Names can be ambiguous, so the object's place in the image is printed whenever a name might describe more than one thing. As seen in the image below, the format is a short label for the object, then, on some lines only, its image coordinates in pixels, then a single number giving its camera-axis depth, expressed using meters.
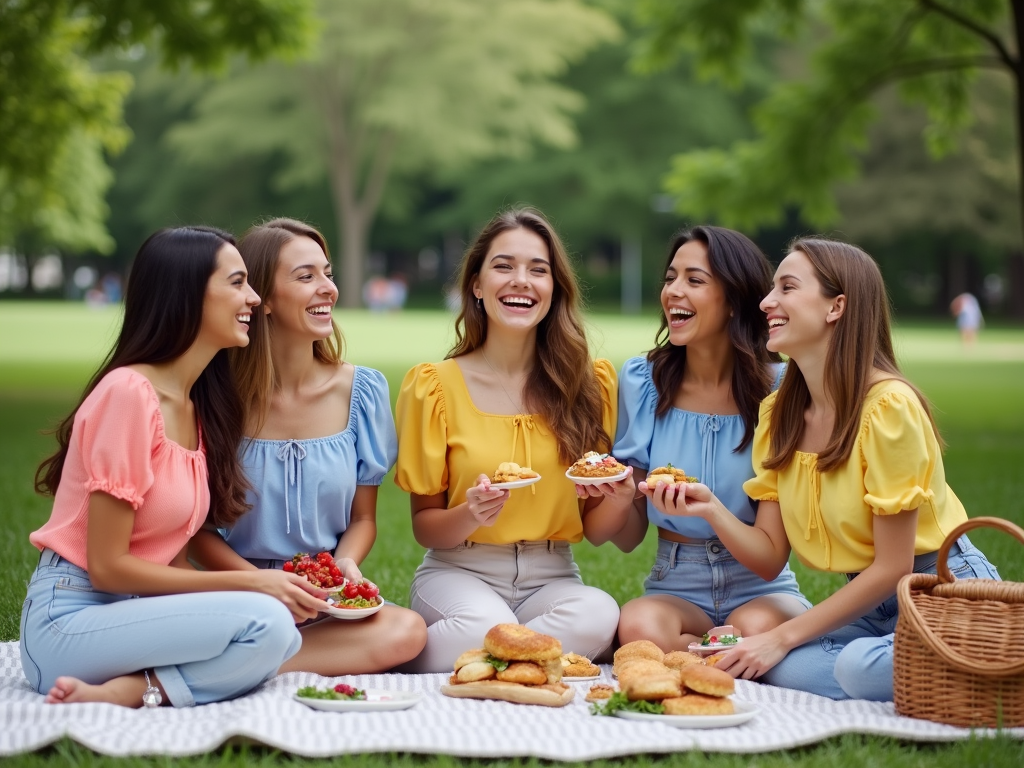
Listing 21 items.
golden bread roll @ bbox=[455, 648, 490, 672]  4.84
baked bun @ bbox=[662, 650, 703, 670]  4.99
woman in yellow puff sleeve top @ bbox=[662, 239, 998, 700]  4.83
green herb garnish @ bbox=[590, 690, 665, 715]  4.49
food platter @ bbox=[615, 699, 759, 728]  4.36
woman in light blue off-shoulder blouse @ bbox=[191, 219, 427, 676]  5.21
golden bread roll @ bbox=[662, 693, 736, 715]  4.40
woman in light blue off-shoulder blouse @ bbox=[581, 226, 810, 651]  5.60
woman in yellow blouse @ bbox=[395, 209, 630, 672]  5.54
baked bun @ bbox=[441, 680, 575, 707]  4.66
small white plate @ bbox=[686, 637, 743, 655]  5.08
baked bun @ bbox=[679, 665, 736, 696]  4.45
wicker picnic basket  4.33
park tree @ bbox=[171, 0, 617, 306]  48.72
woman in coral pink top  4.52
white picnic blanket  4.06
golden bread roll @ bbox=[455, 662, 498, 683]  4.77
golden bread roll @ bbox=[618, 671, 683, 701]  4.51
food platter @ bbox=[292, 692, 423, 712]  4.50
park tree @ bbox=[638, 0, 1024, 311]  16.31
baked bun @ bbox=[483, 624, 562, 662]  4.72
